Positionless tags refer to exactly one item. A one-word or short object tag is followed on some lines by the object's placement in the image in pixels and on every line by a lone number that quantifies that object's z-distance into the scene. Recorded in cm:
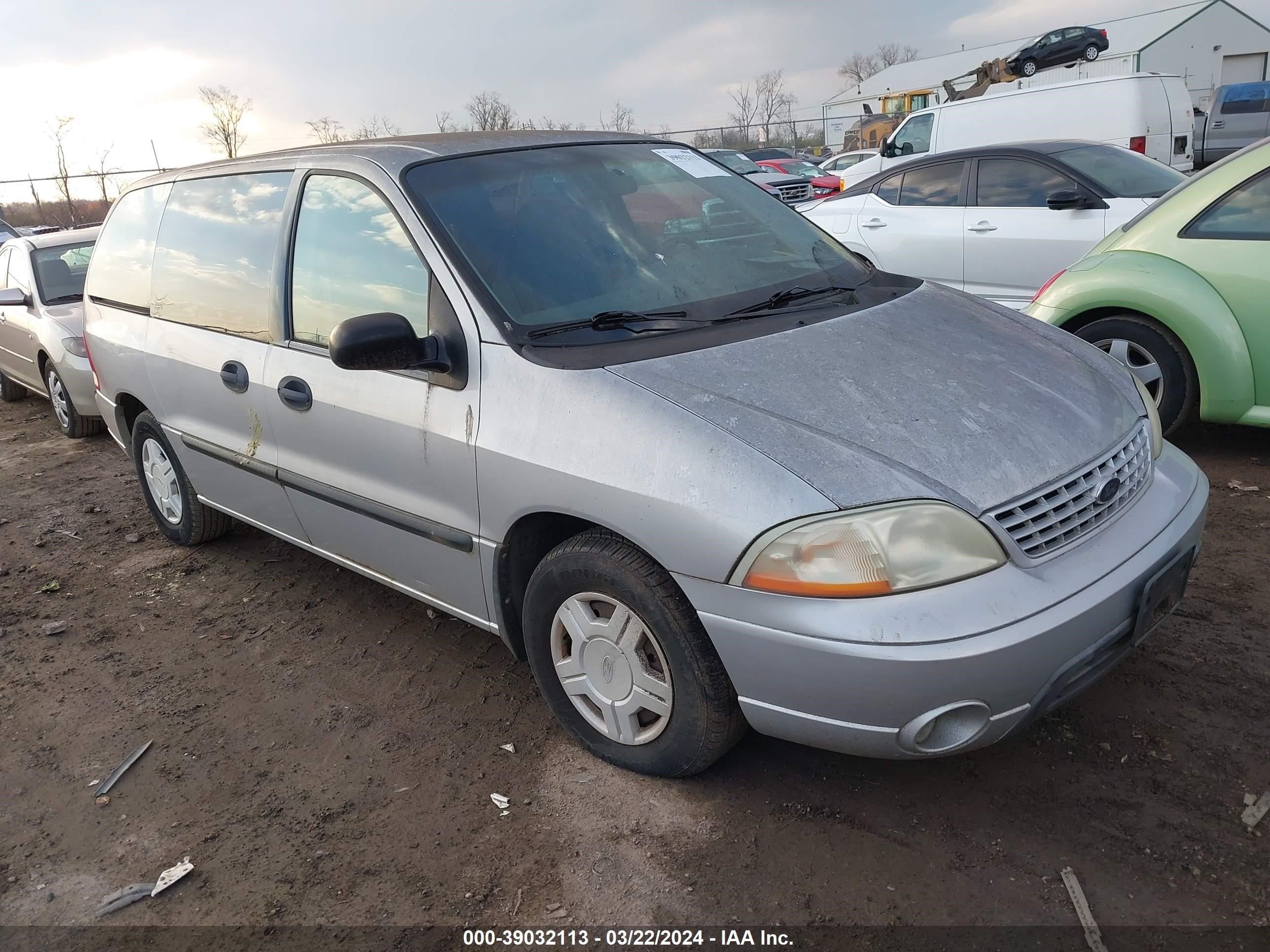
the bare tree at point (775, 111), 5694
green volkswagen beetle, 433
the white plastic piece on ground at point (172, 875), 256
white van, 945
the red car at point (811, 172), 1482
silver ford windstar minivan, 215
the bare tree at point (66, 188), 2328
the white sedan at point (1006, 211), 658
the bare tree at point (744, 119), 4234
